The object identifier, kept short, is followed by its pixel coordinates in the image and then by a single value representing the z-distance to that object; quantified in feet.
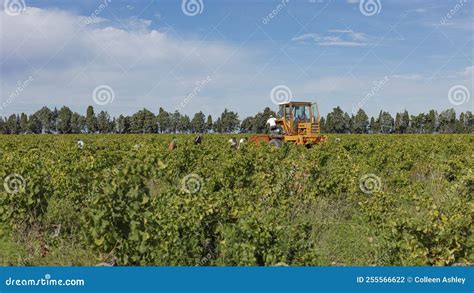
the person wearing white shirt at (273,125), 76.95
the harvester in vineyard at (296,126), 72.90
